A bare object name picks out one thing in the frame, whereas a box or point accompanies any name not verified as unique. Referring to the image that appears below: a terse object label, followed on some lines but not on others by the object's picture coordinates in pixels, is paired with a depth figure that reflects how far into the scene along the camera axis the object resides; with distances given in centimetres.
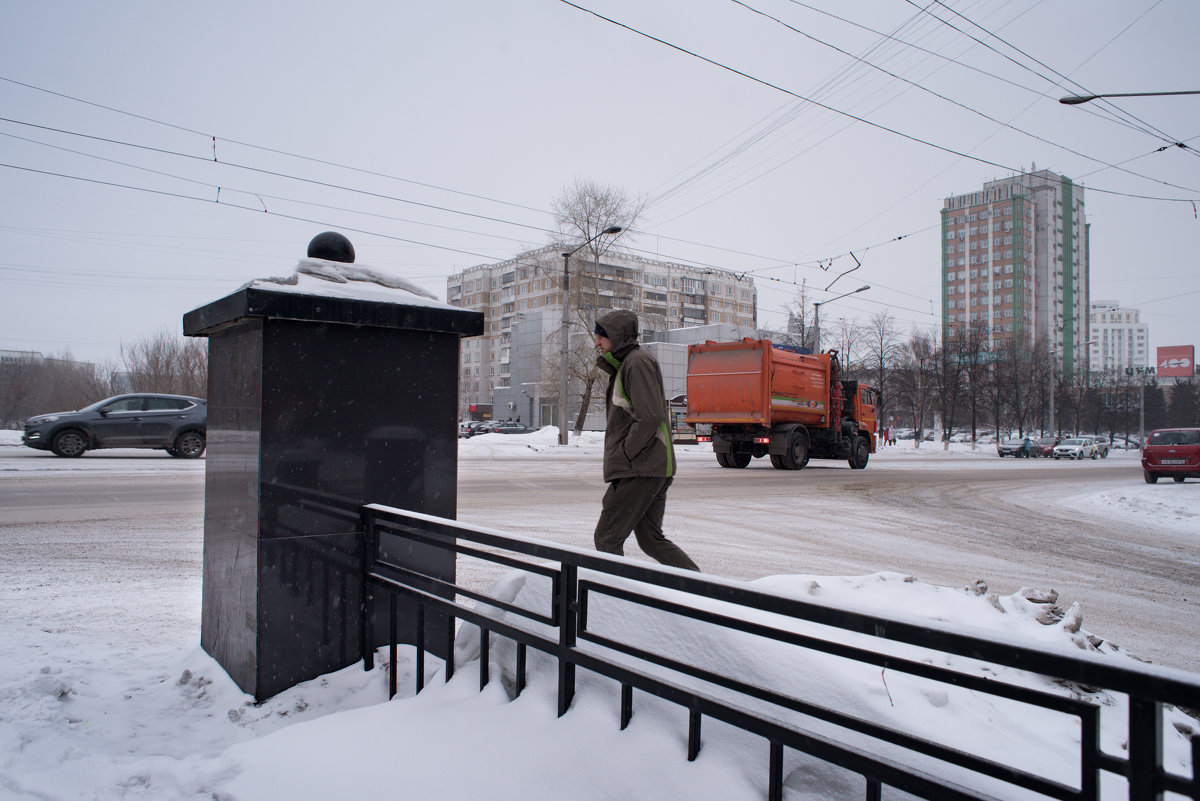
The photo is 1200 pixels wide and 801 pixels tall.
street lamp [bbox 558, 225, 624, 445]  2869
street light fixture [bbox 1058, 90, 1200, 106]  1221
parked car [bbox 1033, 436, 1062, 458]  4609
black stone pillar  313
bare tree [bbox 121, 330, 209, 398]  4744
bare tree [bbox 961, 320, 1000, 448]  5234
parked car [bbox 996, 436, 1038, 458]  4434
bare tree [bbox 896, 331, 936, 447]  5375
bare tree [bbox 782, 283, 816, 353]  3939
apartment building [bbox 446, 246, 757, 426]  7975
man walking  421
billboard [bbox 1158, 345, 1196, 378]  6925
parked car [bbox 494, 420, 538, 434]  5950
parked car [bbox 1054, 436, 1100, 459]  4359
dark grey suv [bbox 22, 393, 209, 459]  1642
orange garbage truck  1959
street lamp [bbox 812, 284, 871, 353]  3152
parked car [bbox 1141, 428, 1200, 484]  2072
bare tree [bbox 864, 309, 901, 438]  4984
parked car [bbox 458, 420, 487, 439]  6031
